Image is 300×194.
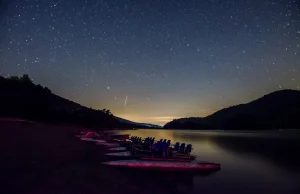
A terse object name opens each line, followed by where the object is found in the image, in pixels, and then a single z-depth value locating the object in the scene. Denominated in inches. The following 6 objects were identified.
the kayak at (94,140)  932.0
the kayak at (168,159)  488.6
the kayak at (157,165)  462.3
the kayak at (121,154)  567.2
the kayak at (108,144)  820.6
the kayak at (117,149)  685.4
